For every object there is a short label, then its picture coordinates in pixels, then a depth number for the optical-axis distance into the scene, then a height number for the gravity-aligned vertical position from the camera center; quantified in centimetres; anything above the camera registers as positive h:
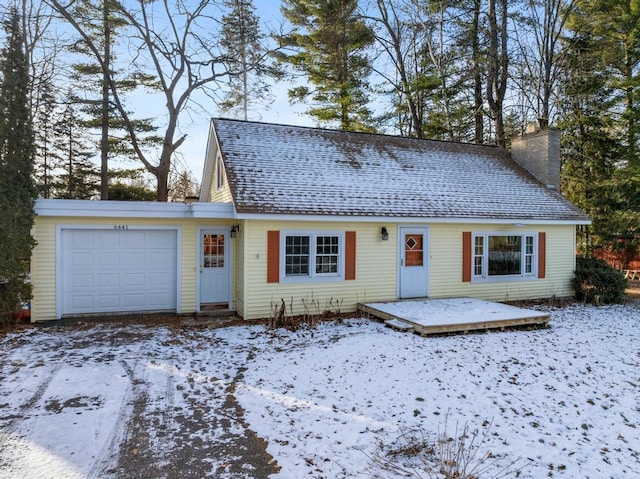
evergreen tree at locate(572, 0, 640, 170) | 1655 +827
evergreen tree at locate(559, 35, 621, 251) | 1789 +462
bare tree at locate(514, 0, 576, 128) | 1866 +899
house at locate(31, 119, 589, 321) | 931 +0
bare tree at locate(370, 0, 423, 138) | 2134 +1045
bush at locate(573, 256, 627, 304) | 1227 -144
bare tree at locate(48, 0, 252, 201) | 1698 +809
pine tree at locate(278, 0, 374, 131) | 2025 +945
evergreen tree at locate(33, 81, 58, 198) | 1888 +444
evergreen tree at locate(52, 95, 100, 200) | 2005 +363
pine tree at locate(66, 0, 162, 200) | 1631 +681
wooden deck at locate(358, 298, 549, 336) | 834 -176
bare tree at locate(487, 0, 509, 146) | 1927 +855
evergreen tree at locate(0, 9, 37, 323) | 796 +118
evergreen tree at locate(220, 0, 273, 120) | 1838 +884
